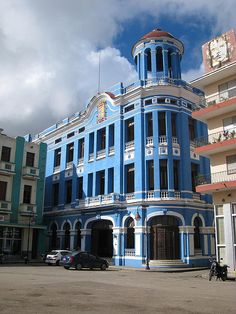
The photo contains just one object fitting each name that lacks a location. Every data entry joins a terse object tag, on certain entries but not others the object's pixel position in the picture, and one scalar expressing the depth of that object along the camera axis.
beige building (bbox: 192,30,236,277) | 22.80
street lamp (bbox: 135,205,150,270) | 29.93
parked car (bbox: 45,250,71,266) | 30.72
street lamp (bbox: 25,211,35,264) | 36.16
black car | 25.72
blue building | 30.22
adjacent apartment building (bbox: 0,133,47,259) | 35.50
